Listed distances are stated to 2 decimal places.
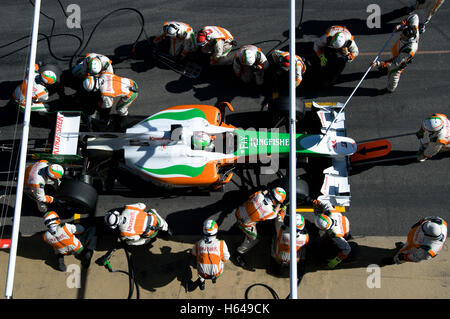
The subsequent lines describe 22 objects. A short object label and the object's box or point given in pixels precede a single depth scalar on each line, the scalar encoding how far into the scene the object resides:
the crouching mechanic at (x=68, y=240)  13.37
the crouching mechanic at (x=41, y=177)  13.95
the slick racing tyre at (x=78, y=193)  14.22
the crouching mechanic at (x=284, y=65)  15.64
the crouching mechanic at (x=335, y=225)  12.91
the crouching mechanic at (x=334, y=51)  15.73
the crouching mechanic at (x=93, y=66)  15.41
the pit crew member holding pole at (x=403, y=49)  15.11
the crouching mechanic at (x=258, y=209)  13.16
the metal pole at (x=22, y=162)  10.63
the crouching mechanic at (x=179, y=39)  16.59
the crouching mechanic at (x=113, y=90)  15.48
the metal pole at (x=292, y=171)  10.20
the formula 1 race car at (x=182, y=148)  14.41
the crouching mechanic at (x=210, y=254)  12.59
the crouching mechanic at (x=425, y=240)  12.06
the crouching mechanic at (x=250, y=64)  15.70
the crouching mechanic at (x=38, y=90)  15.81
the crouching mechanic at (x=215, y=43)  16.44
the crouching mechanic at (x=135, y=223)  12.95
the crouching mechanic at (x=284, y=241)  12.75
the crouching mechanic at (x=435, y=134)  13.64
